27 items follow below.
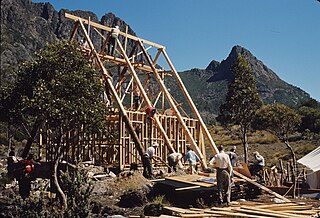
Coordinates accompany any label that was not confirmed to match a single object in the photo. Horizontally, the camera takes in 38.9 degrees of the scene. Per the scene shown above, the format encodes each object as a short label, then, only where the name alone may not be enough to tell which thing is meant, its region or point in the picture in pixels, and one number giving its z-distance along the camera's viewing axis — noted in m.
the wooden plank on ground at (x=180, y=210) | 11.94
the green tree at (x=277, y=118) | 27.69
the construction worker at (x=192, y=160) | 18.17
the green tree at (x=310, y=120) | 45.78
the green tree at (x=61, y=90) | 12.70
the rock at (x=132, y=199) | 15.11
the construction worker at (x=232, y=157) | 17.56
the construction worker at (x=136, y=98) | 24.61
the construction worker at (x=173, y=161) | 18.73
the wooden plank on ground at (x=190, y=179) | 14.82
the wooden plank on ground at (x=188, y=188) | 14.56
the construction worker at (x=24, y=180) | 15.02
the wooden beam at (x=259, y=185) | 15.09
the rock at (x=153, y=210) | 13.04
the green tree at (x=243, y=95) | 29.48
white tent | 17.29
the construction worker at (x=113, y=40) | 22.69
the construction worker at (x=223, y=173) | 13.50
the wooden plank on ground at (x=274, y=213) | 10.93
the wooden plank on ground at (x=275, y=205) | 12.48
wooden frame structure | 19.55
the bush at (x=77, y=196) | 9.79
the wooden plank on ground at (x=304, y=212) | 11.46
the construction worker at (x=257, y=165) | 17.73
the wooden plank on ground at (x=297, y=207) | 12.23
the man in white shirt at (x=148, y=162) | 17.88
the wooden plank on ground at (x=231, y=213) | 10.94
